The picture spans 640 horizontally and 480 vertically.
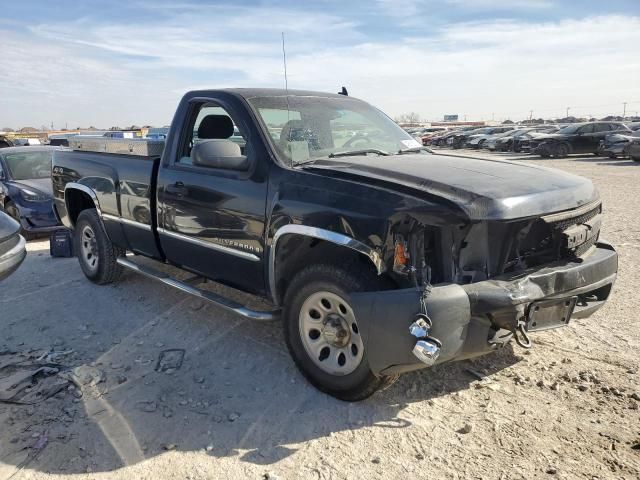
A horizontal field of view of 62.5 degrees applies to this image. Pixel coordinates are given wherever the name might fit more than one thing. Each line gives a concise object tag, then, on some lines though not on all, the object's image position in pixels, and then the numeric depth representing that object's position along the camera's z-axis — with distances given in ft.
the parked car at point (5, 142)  65.28
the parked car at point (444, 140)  124.21
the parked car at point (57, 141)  51.80
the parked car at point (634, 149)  64.39
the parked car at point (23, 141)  55.21
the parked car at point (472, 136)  112.78
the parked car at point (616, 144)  68.98
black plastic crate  23.31
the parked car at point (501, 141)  97.86
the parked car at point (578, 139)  77.36
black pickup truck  9.27
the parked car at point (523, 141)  87.15
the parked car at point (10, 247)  12.78
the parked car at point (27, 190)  29.35
